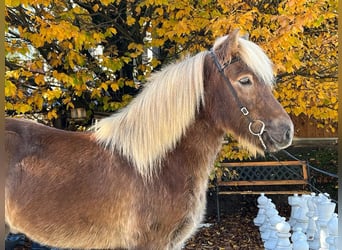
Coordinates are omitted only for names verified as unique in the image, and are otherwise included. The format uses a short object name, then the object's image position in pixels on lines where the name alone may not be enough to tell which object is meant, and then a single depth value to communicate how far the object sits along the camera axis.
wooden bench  5.23
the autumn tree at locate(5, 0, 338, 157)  2.94
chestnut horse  1.79
